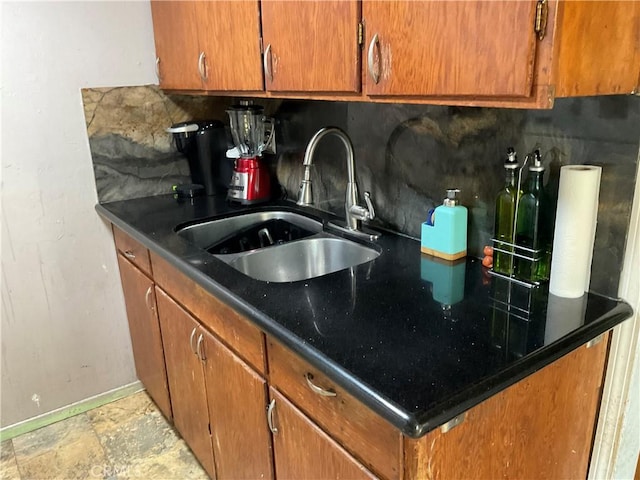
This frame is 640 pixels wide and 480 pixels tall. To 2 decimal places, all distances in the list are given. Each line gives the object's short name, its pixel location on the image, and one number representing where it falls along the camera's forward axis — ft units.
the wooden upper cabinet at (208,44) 5.23
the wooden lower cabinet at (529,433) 3.03
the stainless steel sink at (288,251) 5.69
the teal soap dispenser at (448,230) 4.68
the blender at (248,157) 7.14
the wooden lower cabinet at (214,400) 4.58
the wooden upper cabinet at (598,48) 2.83
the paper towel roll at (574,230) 3.65
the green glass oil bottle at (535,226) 4.02
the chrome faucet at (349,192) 5.19
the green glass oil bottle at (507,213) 4.14
